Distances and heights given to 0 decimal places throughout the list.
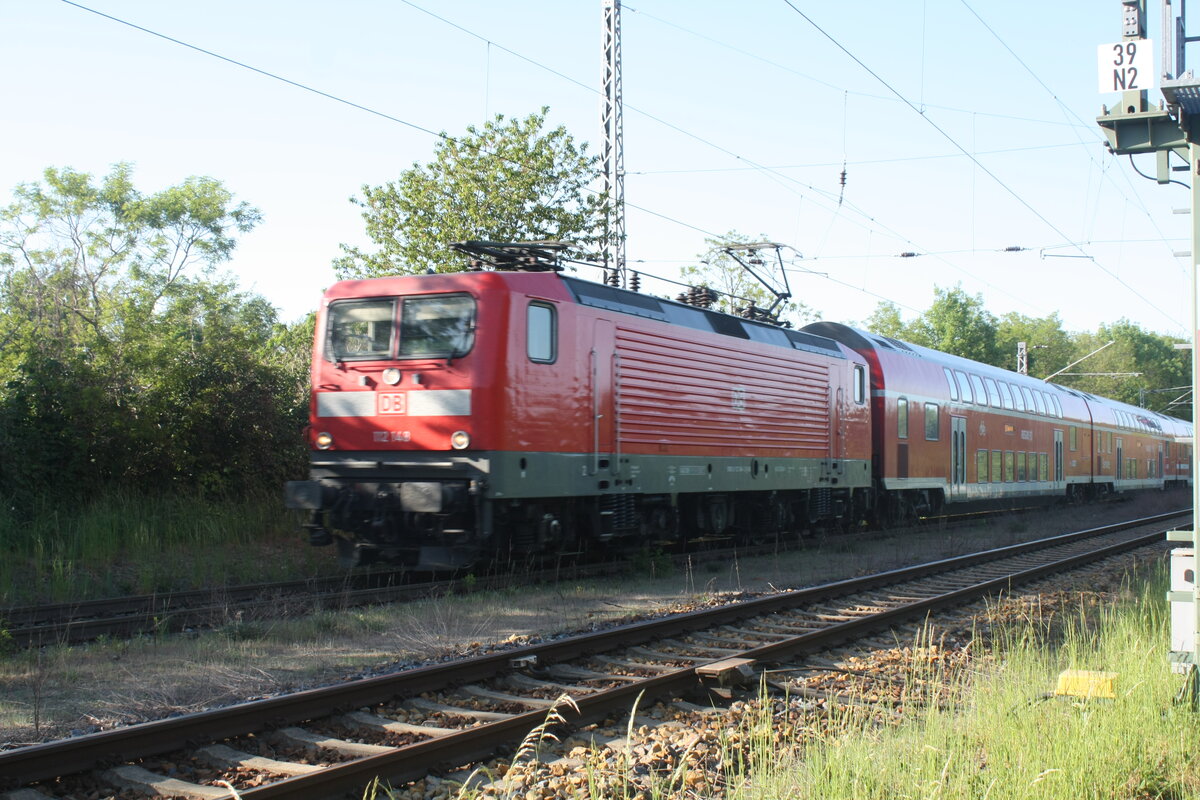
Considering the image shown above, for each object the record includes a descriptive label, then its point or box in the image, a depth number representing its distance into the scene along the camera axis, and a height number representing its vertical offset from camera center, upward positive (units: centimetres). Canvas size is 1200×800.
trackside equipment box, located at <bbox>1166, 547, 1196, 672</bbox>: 564 -86
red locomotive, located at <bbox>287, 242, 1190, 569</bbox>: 1059 +32
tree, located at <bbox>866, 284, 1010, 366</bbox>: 7069 +881
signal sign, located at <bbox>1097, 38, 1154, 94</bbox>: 582 +225
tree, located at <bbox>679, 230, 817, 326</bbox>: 3856 +668
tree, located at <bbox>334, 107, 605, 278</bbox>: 1844 +449
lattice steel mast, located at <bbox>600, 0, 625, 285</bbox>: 1752 +548
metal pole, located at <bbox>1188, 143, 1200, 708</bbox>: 518 +53
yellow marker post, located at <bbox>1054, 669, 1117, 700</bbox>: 537 -125
